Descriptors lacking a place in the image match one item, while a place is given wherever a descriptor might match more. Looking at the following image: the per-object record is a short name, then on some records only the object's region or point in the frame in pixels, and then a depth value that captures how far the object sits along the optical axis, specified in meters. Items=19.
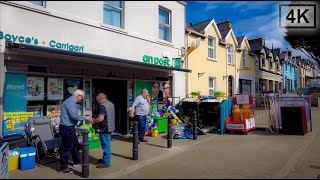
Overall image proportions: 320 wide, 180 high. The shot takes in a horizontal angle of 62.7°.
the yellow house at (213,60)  14.28
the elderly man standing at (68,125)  5.41
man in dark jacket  5.70
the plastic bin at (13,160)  5.48
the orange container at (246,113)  10.47
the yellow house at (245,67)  20.75
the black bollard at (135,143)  6.29
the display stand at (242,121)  10.02
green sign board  12.30
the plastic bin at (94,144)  7.29
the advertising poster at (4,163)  4.92
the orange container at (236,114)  10.49
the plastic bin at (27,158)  5.54
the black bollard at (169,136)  7.50
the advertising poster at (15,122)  6.46
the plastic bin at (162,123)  10.12
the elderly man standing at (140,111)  8.45
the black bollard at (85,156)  5.05
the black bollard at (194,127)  8.89
